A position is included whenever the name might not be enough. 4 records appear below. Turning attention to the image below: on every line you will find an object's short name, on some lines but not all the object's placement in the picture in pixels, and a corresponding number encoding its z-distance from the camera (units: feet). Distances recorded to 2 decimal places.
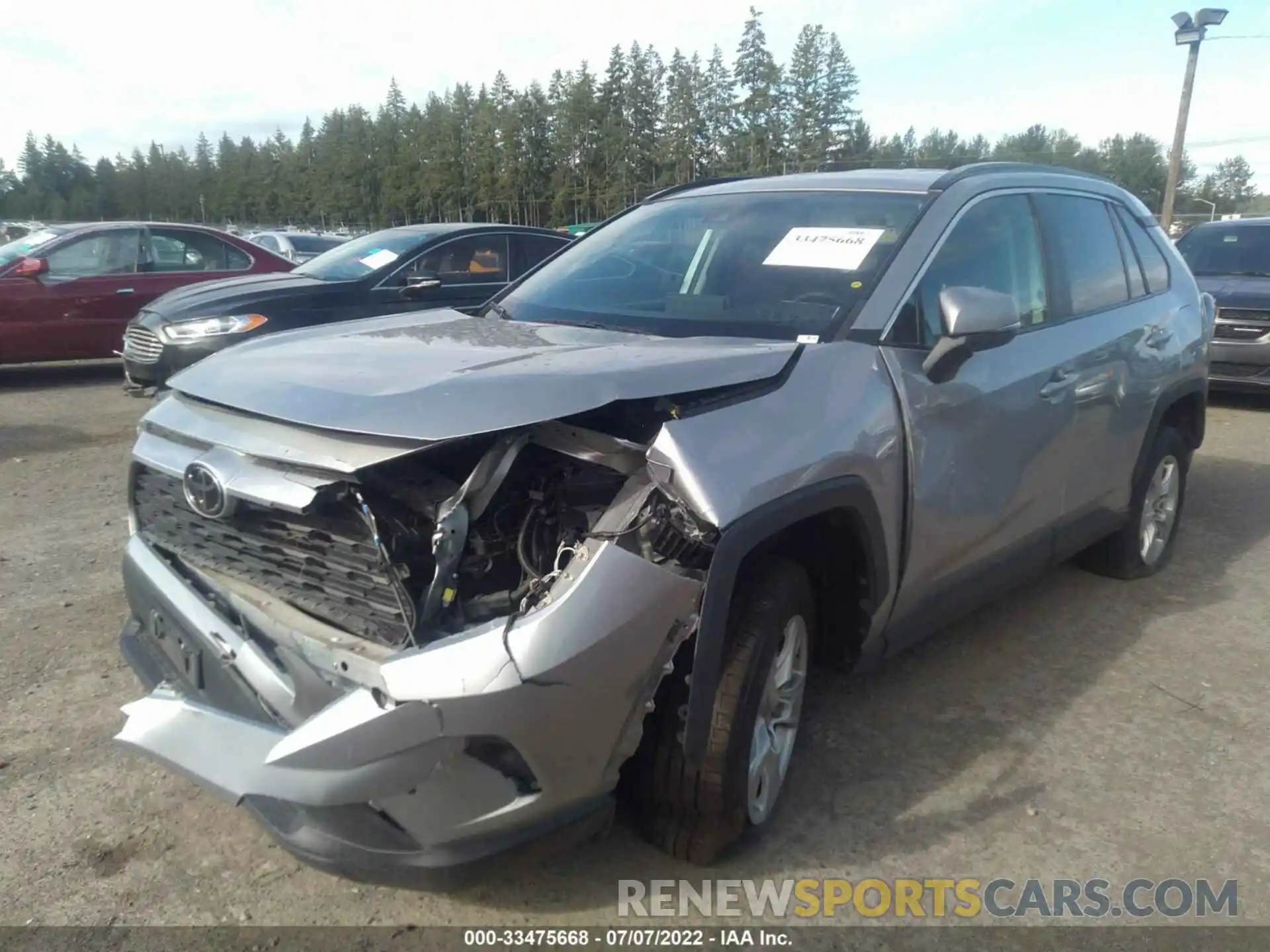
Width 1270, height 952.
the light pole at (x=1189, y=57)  46.57
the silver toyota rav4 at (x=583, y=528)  6.94
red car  32.42
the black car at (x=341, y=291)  25.21
